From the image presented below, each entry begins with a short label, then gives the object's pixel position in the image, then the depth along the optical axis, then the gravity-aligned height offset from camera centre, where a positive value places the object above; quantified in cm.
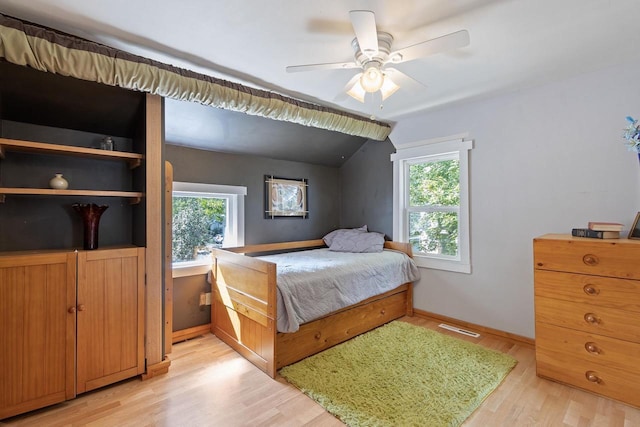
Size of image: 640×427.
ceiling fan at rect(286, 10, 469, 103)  142 +88
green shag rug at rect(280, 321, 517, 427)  176 -113
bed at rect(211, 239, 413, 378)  220 -87
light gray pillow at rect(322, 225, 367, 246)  391 -23
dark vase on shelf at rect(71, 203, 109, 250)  203 -1
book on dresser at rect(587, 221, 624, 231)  199 -8
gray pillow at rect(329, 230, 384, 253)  352 -30
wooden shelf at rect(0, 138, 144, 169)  177 +44
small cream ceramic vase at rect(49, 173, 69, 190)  196 +24
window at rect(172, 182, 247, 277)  295 -3
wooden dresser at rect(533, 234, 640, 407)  182 -64
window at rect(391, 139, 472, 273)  308 +15
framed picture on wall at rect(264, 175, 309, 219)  354 +24
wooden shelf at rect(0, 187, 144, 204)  174 +17
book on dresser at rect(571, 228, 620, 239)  199 -13
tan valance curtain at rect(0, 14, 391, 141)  151 +89
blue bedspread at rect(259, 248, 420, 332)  222 -55
